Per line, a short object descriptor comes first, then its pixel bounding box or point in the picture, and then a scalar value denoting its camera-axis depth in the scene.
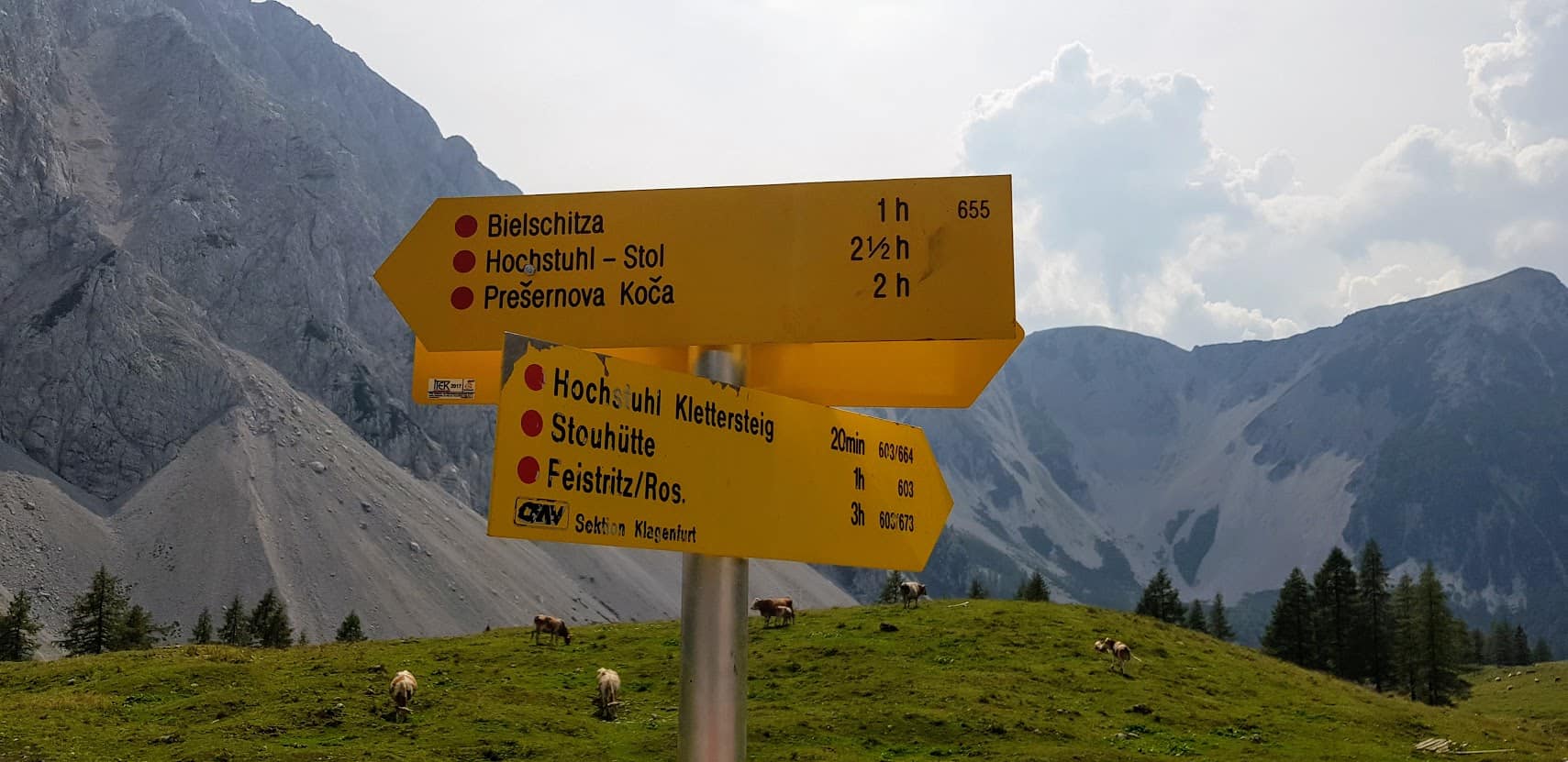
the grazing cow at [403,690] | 34.78
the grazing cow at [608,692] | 35.53
